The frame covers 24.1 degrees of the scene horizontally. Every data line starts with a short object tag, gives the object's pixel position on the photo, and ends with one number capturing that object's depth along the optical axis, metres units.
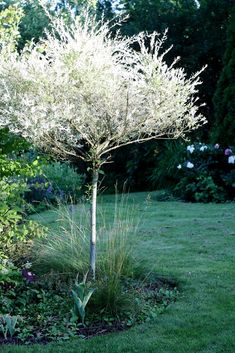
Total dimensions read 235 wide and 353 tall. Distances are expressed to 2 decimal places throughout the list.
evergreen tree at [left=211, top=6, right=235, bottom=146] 12.05
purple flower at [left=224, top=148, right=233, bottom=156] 11.31
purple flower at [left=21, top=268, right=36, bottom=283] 4.63
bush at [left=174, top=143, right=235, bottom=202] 11.20
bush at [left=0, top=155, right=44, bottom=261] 4.55
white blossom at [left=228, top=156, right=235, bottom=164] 11.13
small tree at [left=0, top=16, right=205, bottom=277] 4.22
